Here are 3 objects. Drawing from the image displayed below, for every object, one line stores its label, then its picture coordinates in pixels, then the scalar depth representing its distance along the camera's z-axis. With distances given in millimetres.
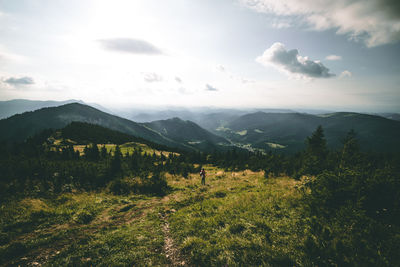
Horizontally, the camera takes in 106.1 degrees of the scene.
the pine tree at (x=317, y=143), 36338
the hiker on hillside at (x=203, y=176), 19395
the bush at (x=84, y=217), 9948
